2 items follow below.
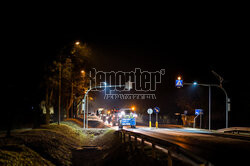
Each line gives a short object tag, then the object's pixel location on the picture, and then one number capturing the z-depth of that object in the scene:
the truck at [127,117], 36.75
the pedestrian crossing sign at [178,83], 29.65
